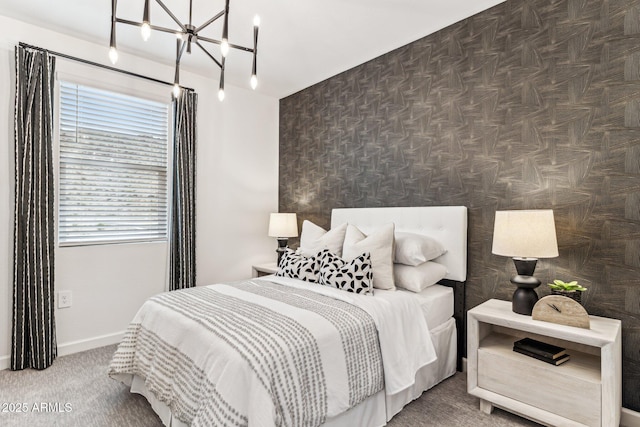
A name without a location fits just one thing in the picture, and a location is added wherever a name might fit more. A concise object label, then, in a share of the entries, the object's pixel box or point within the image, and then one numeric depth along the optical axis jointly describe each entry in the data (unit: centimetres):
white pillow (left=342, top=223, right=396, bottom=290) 245
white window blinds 300
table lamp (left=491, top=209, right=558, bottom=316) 198
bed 148
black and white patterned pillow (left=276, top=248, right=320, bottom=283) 263
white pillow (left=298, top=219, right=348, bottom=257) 286
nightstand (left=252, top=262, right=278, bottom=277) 378
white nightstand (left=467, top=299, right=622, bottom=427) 173
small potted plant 197
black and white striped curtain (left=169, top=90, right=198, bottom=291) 347
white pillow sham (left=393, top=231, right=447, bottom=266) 252
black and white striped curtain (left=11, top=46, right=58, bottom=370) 265
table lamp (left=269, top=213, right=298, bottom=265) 386
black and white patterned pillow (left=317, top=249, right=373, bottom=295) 234
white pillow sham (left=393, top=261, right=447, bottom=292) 245
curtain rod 274
